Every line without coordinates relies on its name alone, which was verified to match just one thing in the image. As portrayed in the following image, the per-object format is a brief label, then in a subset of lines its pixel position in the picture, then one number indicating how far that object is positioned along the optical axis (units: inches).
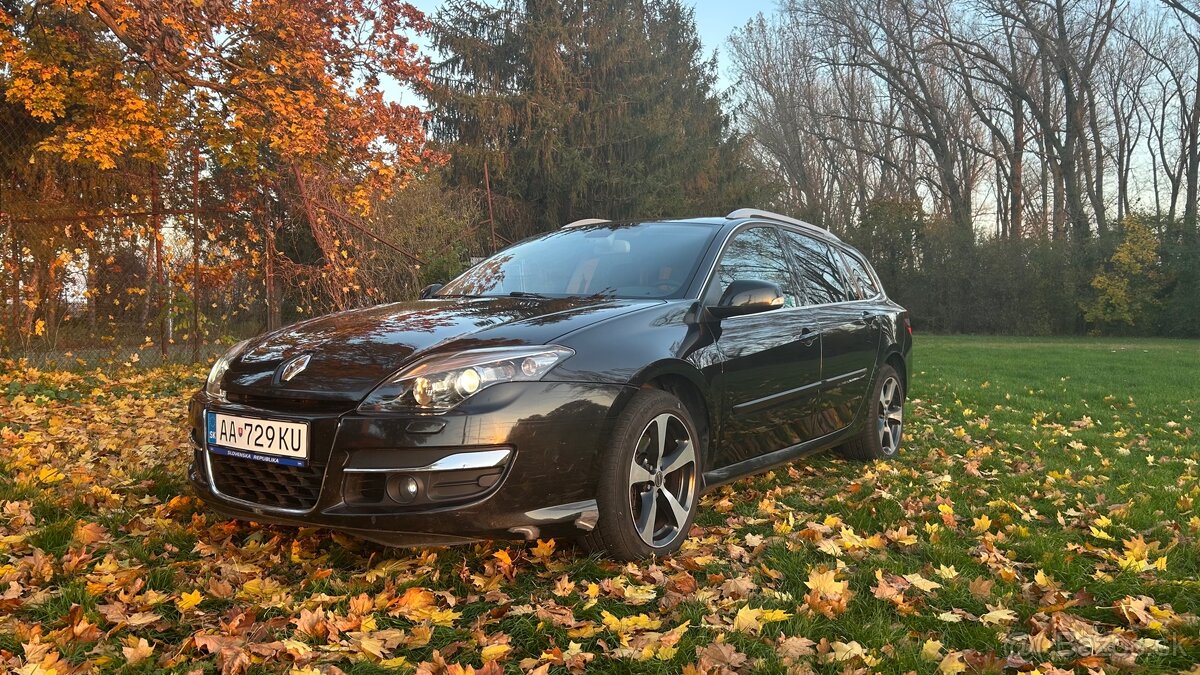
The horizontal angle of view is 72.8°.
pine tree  907.4
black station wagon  108.7
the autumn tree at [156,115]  321.4
